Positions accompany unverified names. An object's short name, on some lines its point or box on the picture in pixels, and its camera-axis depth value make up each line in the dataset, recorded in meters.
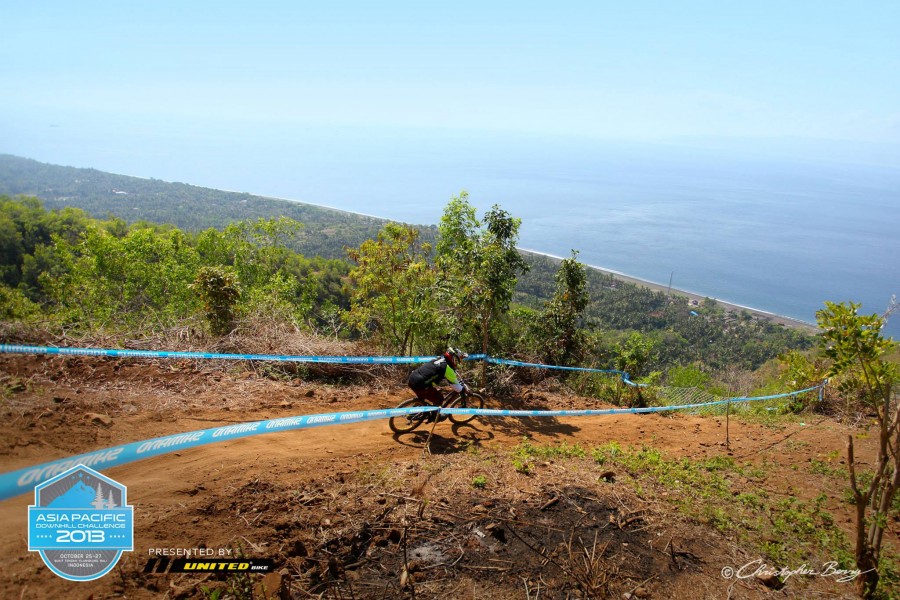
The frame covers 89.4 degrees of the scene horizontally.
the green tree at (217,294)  11.32
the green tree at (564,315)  12.34
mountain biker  7.29
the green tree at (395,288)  13.40
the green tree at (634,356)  13.11
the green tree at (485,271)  9.75
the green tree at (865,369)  4.16
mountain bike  7.79
